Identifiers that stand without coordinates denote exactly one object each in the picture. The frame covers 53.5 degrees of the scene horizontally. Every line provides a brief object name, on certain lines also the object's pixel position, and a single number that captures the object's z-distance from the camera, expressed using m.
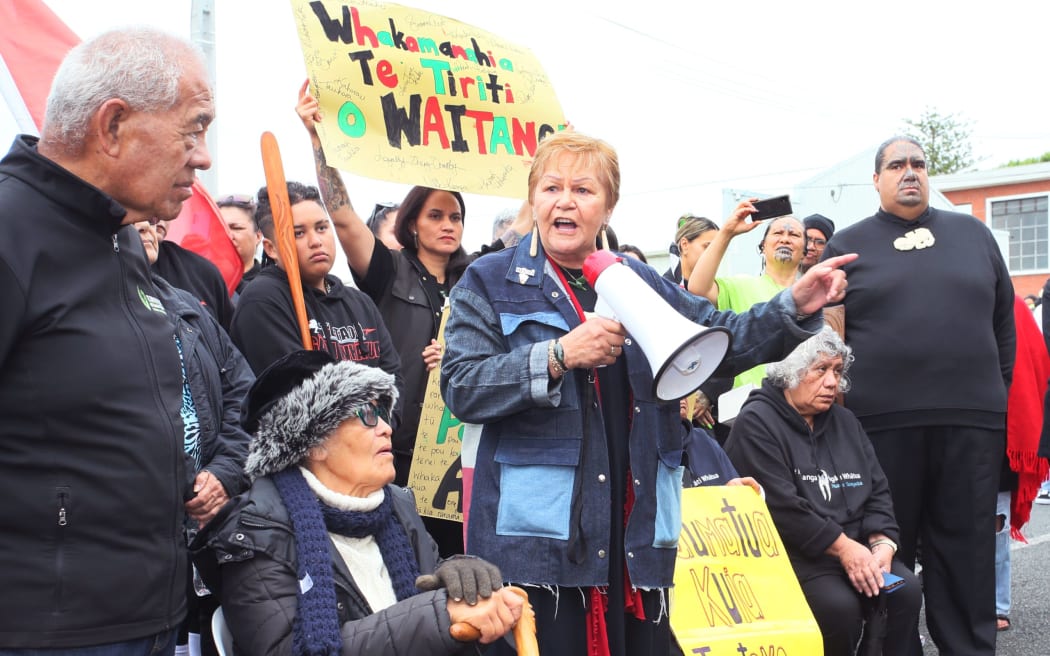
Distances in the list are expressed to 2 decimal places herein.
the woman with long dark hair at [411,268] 4.25
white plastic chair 2.54
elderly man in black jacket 1.98
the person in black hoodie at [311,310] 3.95
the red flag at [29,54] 4.38
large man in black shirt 4.99
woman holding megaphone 2.73
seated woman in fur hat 2.45
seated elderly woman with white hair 4.78
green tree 44.44
